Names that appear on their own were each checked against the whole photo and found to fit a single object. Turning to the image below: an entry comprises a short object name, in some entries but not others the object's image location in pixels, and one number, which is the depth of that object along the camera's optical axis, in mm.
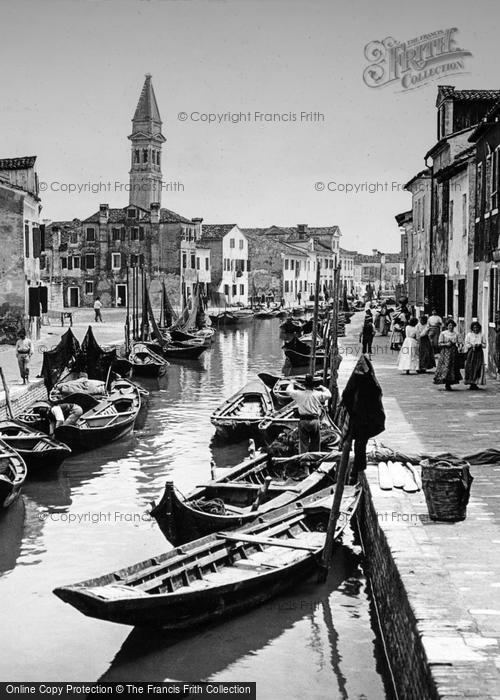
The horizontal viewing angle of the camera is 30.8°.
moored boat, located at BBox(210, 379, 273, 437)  18734
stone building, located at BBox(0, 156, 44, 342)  32500
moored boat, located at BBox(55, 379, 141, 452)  17969
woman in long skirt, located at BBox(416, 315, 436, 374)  22609
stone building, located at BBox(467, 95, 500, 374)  19781
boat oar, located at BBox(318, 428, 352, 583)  9227
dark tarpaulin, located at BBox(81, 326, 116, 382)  26167
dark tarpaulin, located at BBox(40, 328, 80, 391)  22953
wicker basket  9016
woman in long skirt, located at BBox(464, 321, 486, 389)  18125
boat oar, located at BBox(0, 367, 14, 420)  17764
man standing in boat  14352
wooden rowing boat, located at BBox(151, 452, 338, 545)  10984
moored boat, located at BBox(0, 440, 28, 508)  13281
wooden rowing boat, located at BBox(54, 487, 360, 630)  8344
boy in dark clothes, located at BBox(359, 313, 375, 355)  27531
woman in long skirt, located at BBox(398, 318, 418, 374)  22453
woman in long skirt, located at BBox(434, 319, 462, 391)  18828
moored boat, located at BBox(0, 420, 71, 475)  15743
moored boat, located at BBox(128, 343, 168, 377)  31973
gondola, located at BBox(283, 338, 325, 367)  35250
